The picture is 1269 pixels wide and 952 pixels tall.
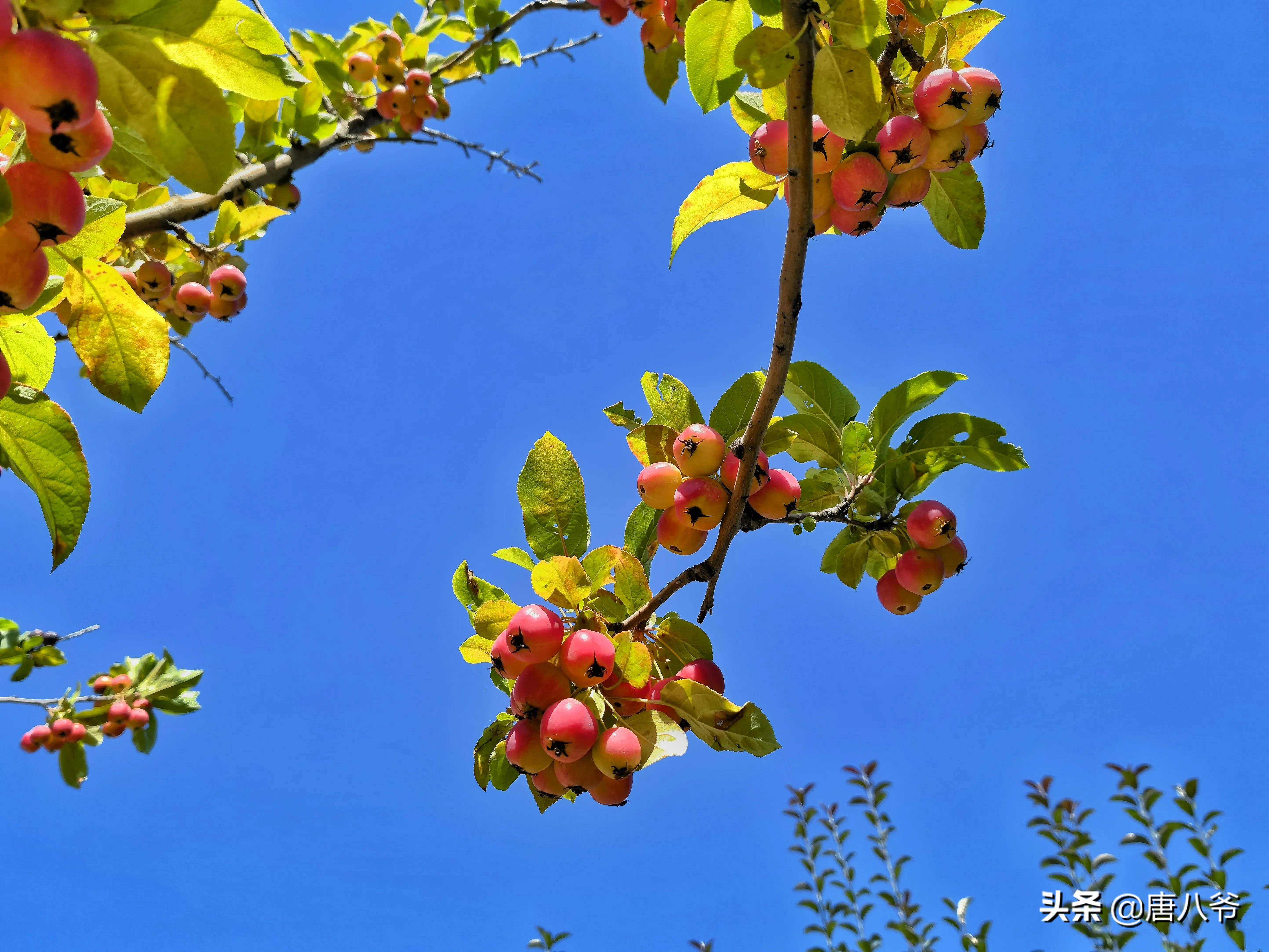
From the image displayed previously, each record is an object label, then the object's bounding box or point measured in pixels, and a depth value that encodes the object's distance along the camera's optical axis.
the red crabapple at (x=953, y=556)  0.48
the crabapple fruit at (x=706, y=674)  0.43
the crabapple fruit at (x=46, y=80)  0.25
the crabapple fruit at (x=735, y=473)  0.43
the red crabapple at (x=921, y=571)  0.47
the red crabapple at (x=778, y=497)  0.44
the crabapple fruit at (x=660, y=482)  0.44
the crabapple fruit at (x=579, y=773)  0.42
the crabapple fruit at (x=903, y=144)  0.37
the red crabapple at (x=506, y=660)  0.42
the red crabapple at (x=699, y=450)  0.43
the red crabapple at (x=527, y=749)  0.43
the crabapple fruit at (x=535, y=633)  0.41
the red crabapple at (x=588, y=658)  0.41
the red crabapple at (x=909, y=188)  0.40
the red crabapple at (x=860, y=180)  0.38
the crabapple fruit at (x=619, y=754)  0.40
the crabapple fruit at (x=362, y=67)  0.87
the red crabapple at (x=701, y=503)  0.42
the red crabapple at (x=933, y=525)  0.45
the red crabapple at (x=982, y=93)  0.38
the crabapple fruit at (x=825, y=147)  0.39
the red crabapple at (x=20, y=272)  0.28
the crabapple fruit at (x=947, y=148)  0.39
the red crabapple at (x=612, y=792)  0.42
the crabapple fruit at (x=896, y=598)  0.49
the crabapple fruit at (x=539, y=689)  0.42
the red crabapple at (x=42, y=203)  0.28
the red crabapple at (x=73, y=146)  0.27
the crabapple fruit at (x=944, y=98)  0.37
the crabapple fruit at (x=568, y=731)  0.40
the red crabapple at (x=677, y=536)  0.44
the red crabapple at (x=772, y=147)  0.39
